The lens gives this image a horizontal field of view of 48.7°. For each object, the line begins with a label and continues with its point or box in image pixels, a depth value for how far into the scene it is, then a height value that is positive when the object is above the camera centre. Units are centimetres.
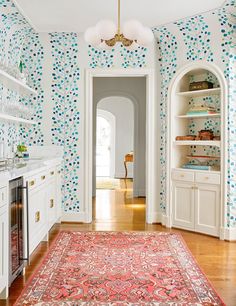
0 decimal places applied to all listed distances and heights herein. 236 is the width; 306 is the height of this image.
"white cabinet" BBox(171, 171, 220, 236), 336 -71
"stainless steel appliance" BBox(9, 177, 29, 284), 213 -67
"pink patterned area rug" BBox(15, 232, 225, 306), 201 -115
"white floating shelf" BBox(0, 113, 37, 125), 279 +34
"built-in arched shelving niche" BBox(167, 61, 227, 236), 333 -1
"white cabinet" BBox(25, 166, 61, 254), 262 -64
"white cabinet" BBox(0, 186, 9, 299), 192 -70
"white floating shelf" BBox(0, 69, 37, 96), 287 +79
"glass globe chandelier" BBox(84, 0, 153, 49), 230 +103
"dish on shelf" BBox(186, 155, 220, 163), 352 -13
